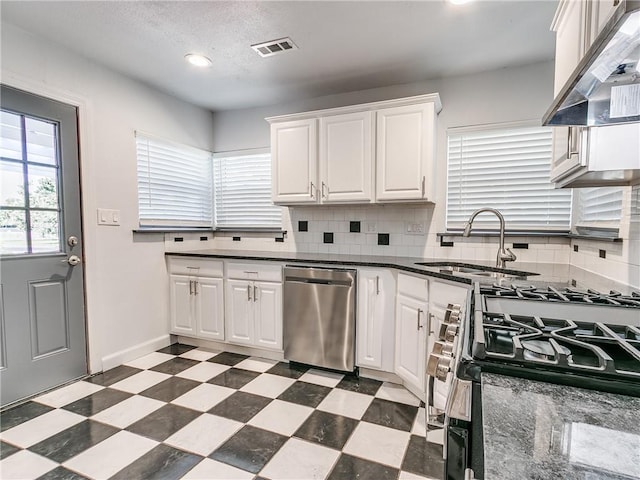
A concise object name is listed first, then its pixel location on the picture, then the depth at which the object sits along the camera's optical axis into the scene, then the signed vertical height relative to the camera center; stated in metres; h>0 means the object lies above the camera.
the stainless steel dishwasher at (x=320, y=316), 2.52 -0.72
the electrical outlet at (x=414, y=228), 2.88 -0.03
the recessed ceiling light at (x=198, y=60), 2.42 +1.24
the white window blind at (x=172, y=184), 2.97 +0.41
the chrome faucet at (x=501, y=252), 2.21 -0.18
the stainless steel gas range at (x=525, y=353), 0.59 -0.27
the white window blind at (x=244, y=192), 3.52 +0.36
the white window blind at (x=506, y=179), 2.51 +0.37
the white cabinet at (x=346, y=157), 2.71 +0.57
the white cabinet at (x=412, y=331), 2.16 -0.74
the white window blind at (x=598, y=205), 1.75 +0.12
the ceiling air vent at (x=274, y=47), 2.24 +1.25
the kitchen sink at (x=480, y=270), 2.01 -0.31
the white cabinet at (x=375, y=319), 2.43 -0.71
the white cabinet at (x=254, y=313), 2.79 -0.78
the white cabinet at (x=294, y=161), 2.90 +0.57
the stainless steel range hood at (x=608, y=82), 0.68 +0.40
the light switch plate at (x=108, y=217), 2.58 +0.06
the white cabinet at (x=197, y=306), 3.01 -0.77
